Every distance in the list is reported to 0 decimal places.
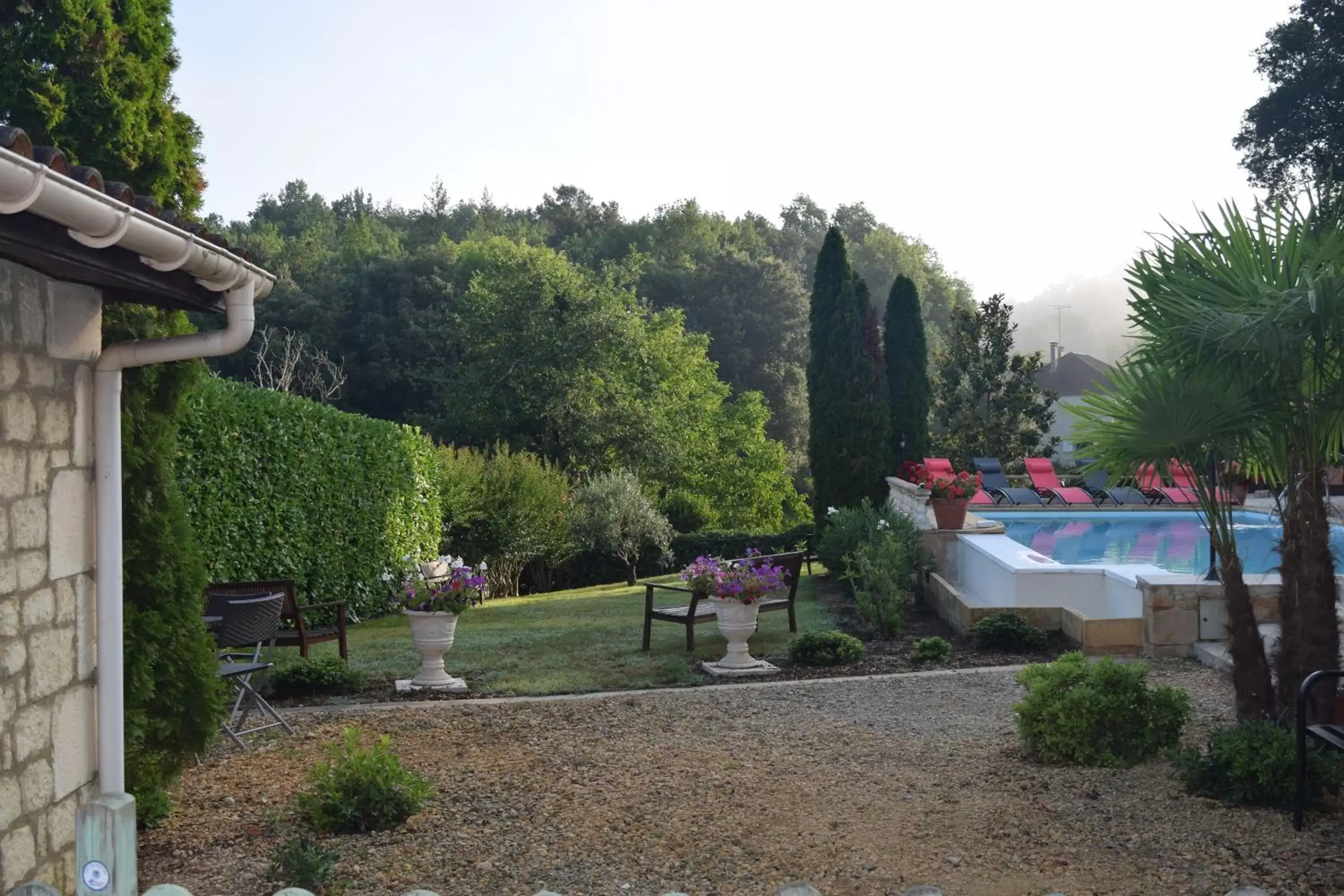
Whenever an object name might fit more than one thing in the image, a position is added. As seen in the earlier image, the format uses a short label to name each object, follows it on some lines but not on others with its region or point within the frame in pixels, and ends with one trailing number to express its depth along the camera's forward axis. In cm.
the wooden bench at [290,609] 803
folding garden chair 645
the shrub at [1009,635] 895
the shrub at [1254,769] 469
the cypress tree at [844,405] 1548
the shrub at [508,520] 1759
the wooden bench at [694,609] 933
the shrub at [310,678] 790
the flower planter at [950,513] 1237
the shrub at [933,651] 874
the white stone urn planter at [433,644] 809
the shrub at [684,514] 2319
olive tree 1920
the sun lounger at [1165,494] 1995
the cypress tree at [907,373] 1831
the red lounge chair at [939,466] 1691
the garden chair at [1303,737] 442
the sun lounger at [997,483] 1977
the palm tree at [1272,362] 503
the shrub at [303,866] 392
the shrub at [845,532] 1317
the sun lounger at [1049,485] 2011
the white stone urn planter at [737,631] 864
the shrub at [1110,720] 546
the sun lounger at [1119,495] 2033
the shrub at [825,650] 873
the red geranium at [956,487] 1245
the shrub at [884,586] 998
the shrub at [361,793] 469
